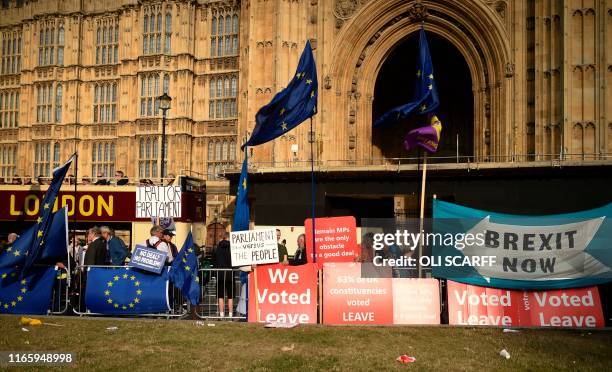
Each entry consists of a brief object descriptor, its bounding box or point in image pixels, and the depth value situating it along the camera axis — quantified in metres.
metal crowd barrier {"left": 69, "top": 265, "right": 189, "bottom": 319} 13.96
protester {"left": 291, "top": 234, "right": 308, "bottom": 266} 15.58
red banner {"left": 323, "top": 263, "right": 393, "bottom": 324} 12.95
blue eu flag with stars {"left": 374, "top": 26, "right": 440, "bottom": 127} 16.42
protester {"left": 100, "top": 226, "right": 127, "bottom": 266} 15.31
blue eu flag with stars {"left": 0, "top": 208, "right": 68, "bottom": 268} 14.38
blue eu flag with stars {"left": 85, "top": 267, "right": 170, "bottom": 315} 13.82
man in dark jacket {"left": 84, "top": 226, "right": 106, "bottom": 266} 14.69
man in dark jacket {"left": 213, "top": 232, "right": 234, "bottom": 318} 14.03
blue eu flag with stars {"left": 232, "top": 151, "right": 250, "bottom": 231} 14.29
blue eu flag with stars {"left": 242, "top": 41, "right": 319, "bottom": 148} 14.86
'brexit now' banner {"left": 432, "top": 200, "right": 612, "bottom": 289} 12.51
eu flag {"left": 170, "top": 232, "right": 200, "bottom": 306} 13.77
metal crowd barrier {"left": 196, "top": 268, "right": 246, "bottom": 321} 13.96
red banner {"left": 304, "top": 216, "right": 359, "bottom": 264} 13.66
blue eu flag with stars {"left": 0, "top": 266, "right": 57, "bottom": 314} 14.20
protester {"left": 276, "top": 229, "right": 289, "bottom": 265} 16.58
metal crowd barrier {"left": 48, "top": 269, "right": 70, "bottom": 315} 14.35
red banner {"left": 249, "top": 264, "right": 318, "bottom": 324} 13.22
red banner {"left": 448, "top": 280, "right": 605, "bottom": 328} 12.52
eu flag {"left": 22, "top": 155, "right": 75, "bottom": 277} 14.15
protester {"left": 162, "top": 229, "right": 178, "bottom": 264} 15.08
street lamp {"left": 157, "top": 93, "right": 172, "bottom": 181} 24.56
